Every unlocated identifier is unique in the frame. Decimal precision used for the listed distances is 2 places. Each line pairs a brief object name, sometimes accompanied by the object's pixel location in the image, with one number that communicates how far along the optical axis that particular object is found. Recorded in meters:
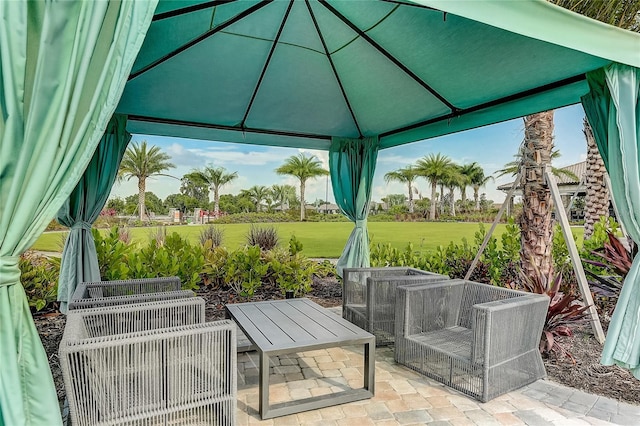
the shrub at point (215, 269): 5.15
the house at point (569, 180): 13.57
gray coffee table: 2.23
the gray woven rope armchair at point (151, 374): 1.62
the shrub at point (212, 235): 6.50
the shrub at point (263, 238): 6.62
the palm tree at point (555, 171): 13.12
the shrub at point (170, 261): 4.38
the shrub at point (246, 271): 4.93
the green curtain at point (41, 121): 1.29
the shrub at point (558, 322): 3.05
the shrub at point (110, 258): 4.06
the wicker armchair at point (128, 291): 2.49
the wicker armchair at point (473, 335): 2.39
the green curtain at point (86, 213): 3.44
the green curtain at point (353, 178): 4.88
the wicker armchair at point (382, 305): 3.36
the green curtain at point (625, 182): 2.04
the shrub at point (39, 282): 4.00
